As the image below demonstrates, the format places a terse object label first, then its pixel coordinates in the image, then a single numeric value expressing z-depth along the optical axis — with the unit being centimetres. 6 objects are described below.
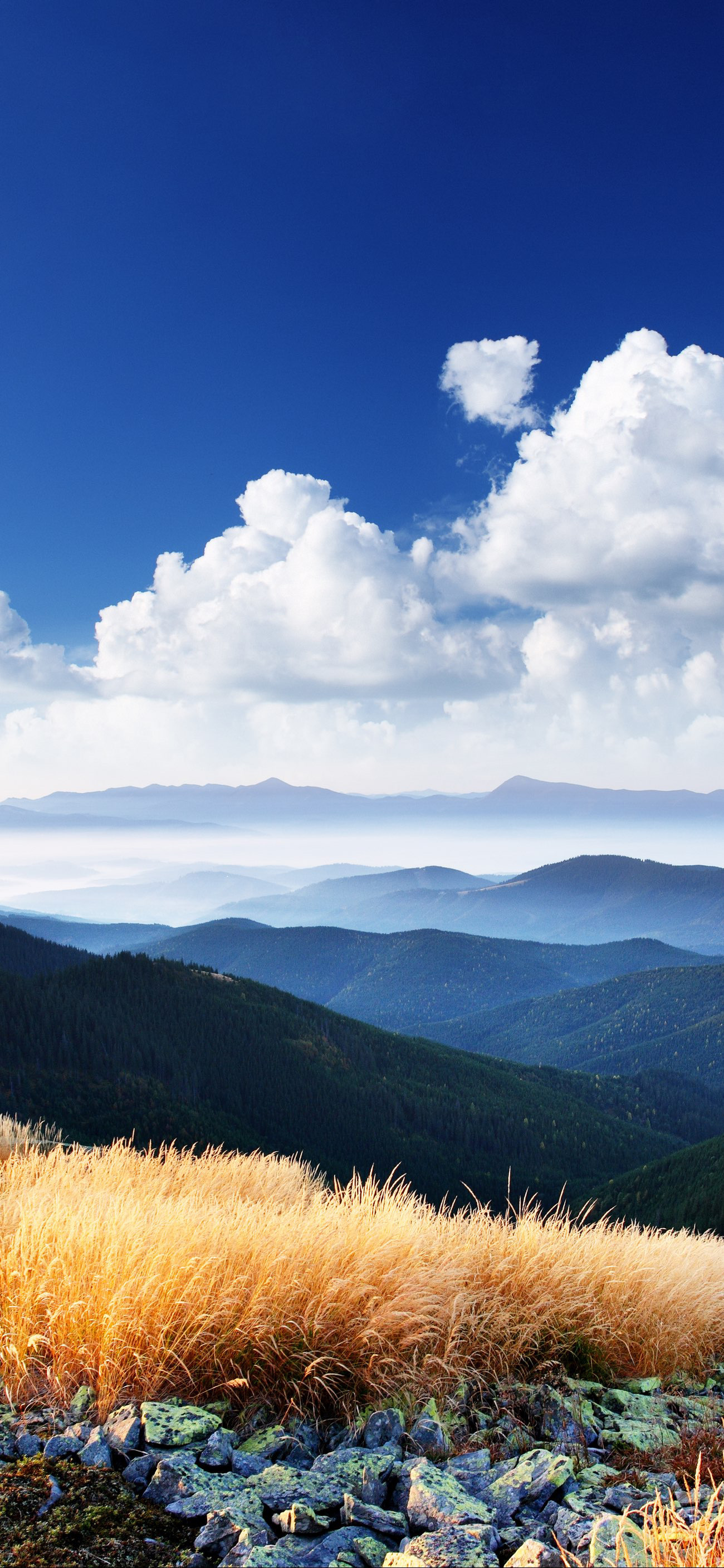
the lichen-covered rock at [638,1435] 511
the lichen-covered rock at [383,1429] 484
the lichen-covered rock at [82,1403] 477
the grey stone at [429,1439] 477
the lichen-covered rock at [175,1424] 444
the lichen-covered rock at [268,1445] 462
